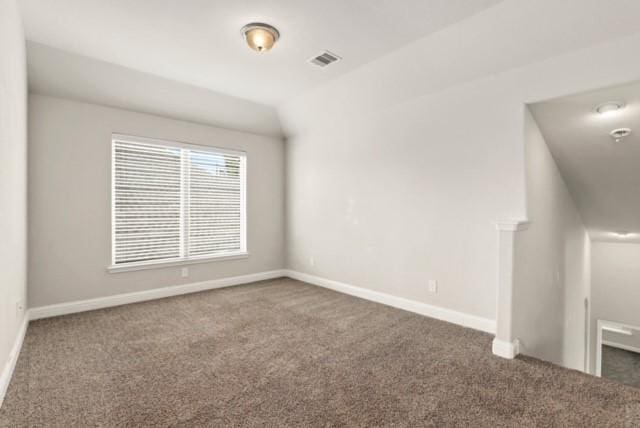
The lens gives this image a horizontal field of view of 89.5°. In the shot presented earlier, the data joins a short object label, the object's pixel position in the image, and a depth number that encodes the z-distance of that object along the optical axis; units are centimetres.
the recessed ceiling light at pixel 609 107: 270
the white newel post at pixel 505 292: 267
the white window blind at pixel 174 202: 412
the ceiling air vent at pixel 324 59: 333
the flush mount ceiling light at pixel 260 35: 277
